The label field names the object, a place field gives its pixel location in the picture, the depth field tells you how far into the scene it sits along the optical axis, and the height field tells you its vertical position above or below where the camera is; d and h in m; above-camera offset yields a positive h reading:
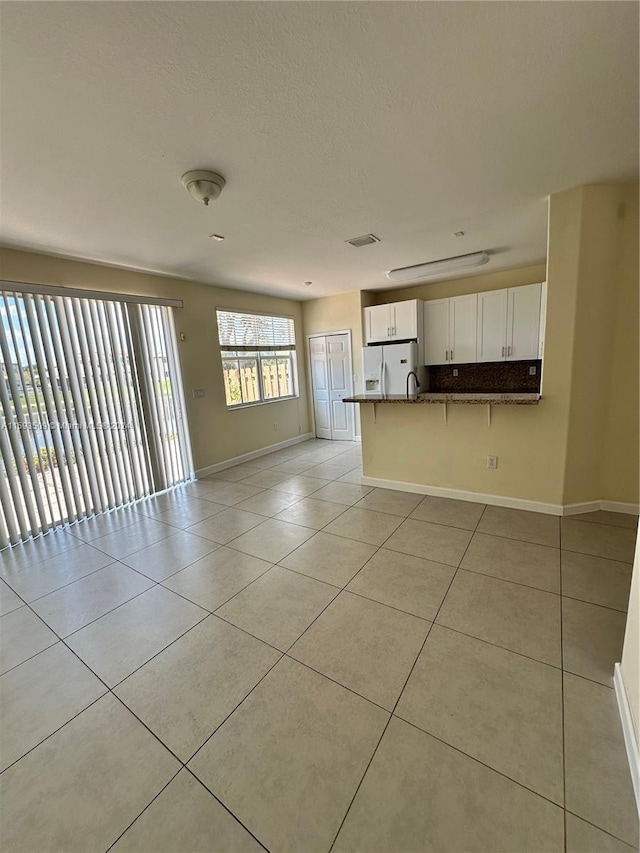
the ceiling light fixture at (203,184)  1.99 +1.12
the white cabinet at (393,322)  5.02 +0.61
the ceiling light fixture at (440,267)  3.91 +1.11
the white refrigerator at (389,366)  4.67 -0.06
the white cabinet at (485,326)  4.37 +0.40
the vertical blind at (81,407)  2.93 -0.25
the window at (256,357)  5.09 +0.22
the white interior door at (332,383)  6.09 -0.32
